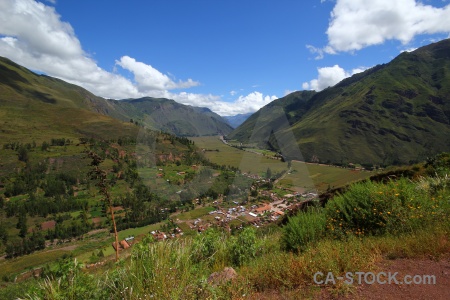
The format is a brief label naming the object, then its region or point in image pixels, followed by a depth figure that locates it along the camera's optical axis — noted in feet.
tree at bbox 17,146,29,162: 404.45
